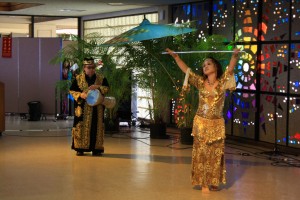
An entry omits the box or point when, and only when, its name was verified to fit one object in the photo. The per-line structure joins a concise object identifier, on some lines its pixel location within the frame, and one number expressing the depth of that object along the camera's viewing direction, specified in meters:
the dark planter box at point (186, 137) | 10.95
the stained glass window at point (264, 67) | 10.17
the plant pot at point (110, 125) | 12.62
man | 9.25
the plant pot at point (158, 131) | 11.80
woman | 6.82
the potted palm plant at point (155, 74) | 11.37
